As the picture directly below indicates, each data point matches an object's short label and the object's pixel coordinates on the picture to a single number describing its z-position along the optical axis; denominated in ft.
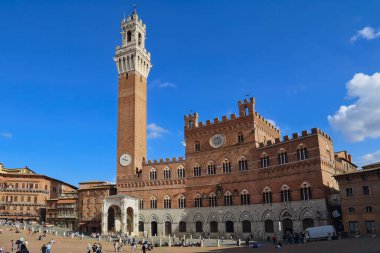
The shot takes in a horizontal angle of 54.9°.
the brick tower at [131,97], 212.02
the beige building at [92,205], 212.84
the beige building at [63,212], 233.14
